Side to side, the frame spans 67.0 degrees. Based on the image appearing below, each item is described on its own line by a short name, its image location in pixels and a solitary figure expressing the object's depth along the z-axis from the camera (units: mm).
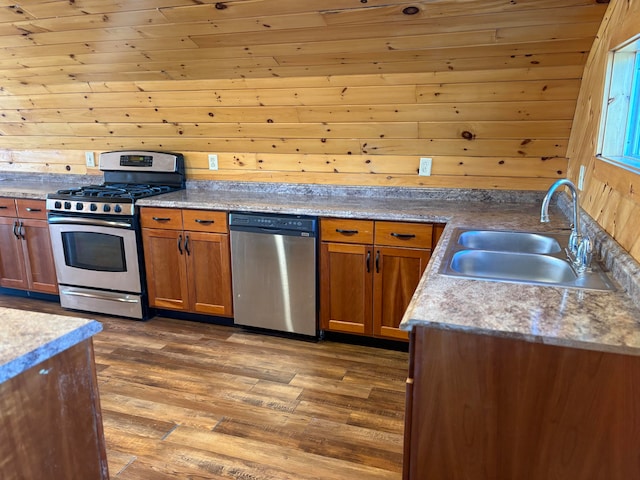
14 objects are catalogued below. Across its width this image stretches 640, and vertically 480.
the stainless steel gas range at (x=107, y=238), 3395
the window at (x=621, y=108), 1963
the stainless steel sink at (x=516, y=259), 1686
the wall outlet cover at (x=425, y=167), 3227
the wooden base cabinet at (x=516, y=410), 1210
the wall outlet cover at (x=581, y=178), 2460
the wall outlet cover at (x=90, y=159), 4086
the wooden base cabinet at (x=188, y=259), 3270
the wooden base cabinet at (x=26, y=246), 3744
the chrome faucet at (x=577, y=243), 1746
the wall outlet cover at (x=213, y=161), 3724
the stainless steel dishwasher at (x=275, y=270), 3047
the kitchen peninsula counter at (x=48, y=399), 968
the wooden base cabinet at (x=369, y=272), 2867
